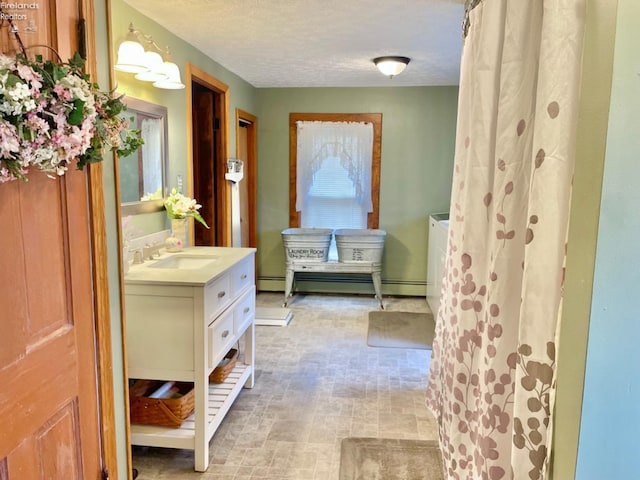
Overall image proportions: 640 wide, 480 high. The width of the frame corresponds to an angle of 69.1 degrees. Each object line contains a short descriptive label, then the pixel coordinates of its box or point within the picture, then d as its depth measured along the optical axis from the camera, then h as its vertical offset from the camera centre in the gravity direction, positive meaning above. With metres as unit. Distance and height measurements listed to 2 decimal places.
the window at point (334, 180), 5.07 -0.03
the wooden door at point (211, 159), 3.97 +0.14
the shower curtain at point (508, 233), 0.89 -0.12
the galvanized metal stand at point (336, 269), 4.74 -0.93
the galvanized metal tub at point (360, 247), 4.71 -0.70
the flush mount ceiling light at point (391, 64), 3.64 +0.90
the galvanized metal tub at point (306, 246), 4.75 -0.70
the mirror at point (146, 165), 2.57 +0.05
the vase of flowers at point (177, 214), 2.79 -0.24
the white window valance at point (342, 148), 5.05 +0.32
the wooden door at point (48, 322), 1.05 -0.38
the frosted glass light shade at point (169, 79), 2.52 +0.52
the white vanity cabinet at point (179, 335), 2.10 -0.74
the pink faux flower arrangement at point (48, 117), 0.91 +0.12
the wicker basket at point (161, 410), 2.26 -1.14
